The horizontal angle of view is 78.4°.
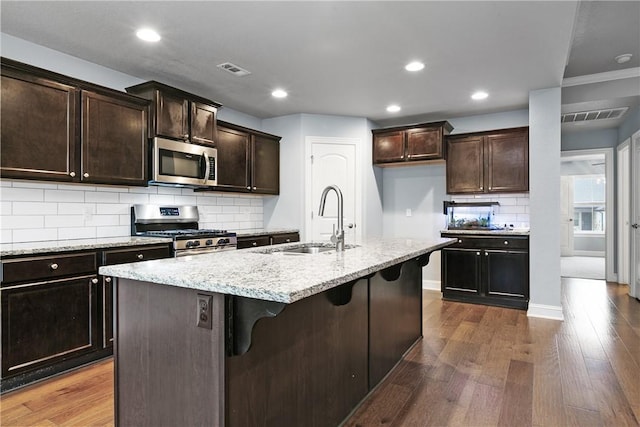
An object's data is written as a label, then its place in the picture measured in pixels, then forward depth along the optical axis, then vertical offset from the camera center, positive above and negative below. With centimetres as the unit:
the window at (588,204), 999 +20
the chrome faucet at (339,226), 246 -9
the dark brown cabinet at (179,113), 352 +96
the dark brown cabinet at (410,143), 506 +92
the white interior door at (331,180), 519 +44
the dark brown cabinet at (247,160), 444 +65
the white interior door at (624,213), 550 -2
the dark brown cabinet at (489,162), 472 +63
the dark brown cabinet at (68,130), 264 +63
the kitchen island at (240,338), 137 -52
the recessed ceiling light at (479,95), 429 +130
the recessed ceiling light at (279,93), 421 +131
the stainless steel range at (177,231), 352 -18
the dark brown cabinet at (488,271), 446 -69
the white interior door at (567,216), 945 -10
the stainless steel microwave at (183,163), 355 +48
